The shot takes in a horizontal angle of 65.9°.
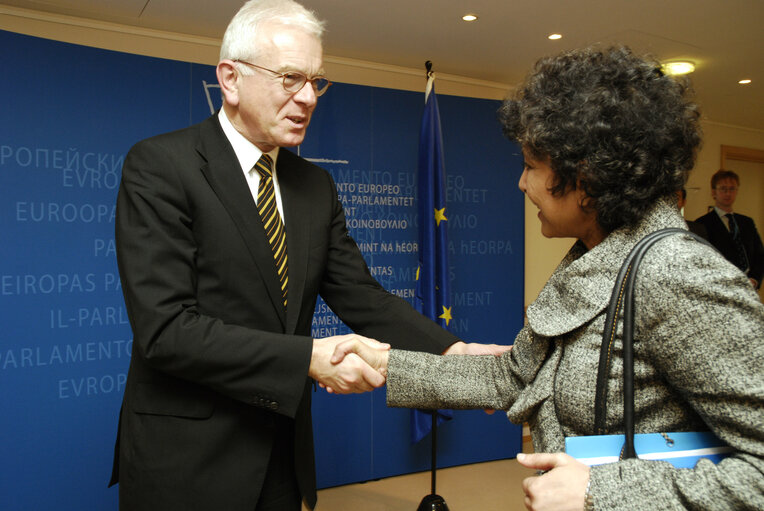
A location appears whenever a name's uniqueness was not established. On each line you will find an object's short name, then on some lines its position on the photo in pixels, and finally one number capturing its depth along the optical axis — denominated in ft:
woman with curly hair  2.79
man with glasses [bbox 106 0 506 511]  4.39
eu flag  12.34
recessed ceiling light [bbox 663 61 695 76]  13.91
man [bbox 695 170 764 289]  17.79
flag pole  11.09
